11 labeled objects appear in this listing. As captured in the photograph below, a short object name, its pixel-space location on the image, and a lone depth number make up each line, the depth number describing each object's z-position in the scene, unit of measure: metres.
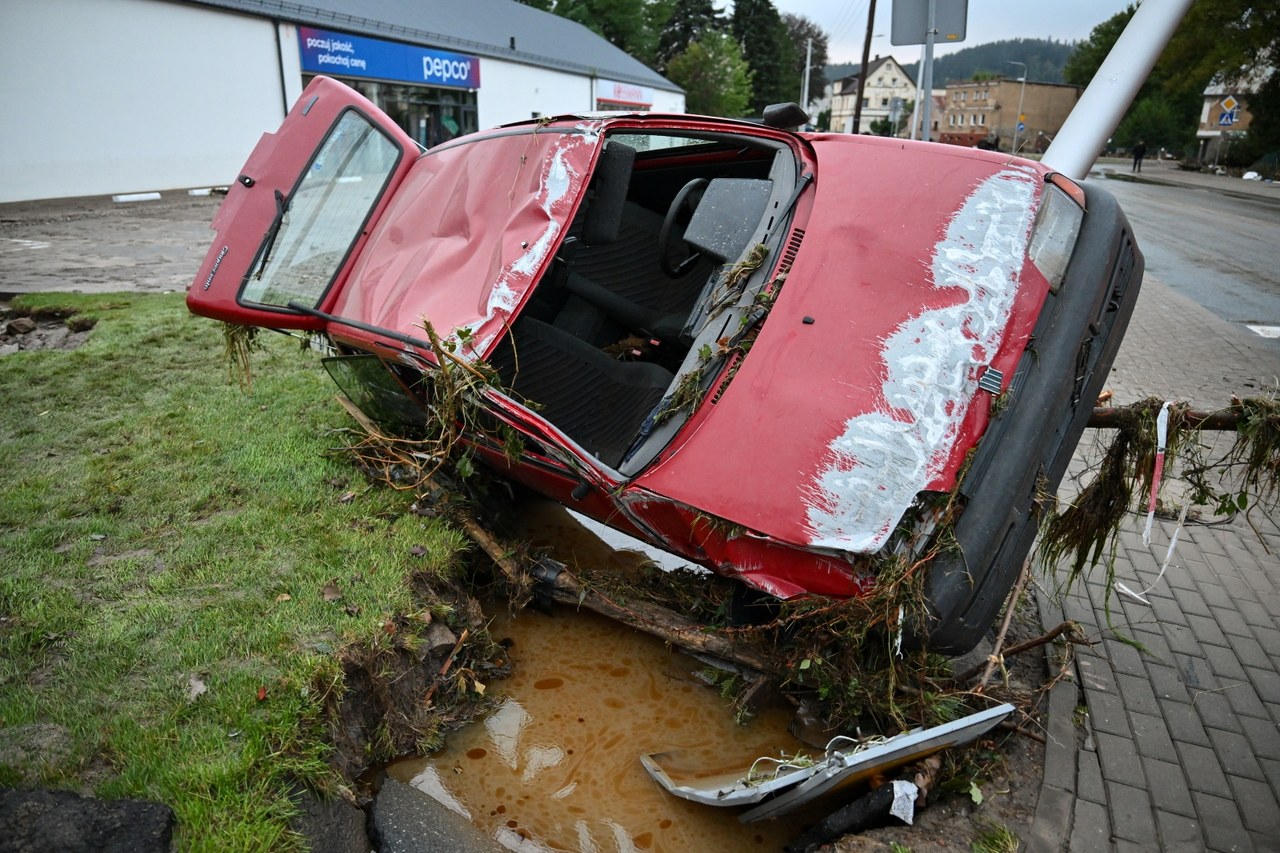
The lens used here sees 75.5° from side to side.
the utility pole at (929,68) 6.53
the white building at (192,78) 15.49
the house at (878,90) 96.94
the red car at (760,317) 2.73
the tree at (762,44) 61.50
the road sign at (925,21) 6.44
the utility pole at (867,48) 29.12
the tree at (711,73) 49.49
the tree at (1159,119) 53.38
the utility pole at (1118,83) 6.55
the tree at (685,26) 60.31
